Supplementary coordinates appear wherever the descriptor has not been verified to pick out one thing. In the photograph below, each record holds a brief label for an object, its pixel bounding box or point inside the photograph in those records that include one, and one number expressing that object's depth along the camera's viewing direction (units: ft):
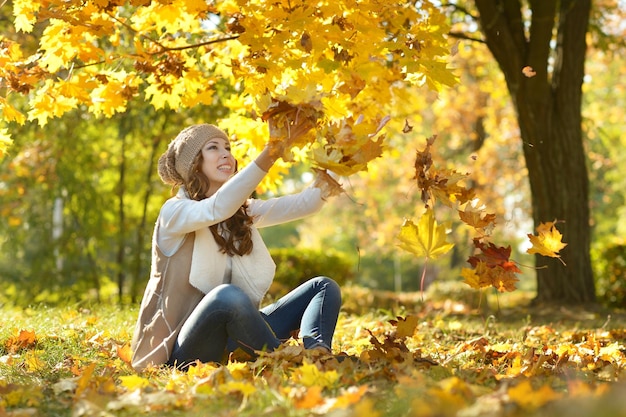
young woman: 9.67
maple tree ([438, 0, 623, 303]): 22.33
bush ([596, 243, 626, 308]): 28.99
